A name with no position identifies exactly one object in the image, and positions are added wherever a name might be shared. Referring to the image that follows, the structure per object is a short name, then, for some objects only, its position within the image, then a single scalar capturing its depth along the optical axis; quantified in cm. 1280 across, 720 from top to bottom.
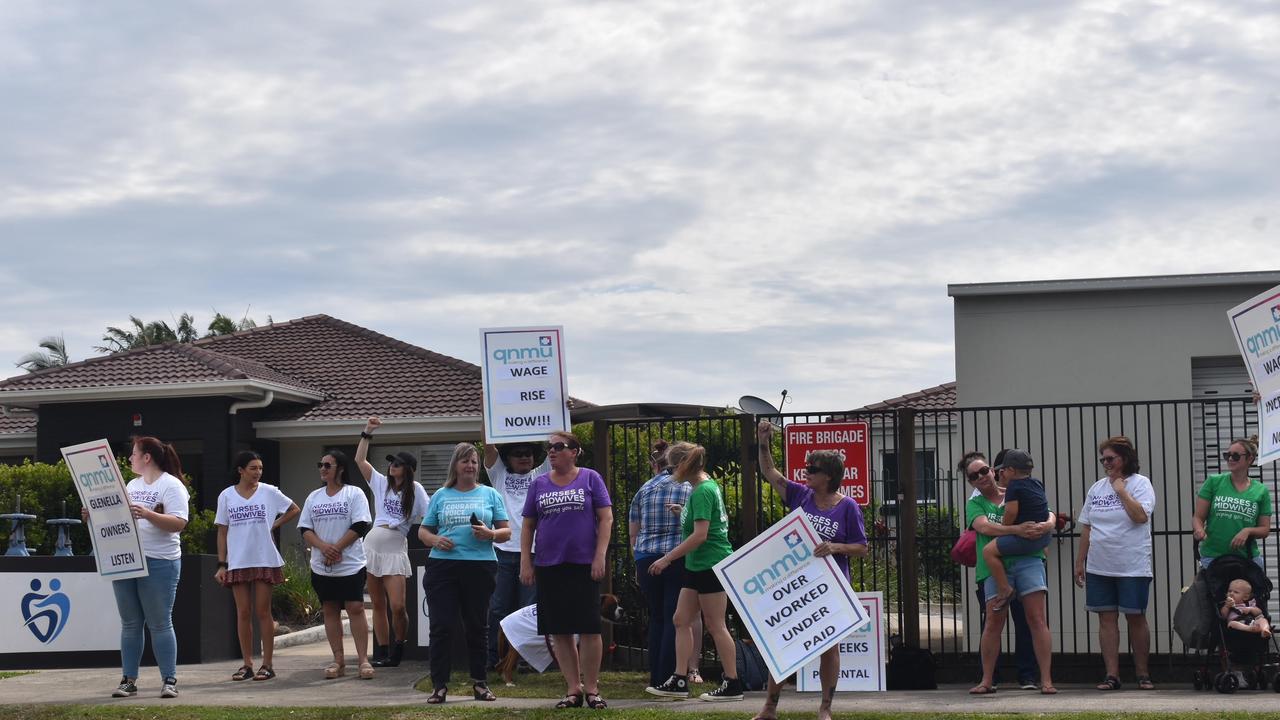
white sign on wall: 1319
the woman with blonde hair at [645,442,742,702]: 948
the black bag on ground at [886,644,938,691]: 1081
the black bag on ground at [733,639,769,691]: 1039
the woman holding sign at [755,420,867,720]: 843
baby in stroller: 975
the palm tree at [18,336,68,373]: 4338
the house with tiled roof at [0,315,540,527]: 2258
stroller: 986
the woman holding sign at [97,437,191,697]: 1026
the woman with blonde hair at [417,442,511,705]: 962
